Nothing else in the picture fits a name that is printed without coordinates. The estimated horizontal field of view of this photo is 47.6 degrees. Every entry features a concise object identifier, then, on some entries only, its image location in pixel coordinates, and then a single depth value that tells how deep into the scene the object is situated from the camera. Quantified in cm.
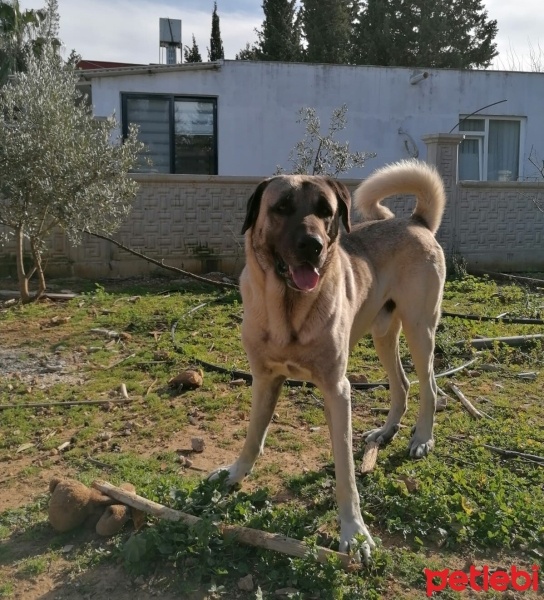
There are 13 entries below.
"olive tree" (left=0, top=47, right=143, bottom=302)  710
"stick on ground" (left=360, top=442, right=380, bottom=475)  368
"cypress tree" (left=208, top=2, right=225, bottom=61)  3206
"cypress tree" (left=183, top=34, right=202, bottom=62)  3209
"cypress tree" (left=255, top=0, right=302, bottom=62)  2956
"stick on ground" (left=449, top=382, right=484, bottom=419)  464
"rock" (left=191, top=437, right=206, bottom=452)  404
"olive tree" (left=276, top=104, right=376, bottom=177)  1023
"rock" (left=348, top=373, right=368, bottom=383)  538
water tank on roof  1726
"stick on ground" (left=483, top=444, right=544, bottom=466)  385
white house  1286
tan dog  294
